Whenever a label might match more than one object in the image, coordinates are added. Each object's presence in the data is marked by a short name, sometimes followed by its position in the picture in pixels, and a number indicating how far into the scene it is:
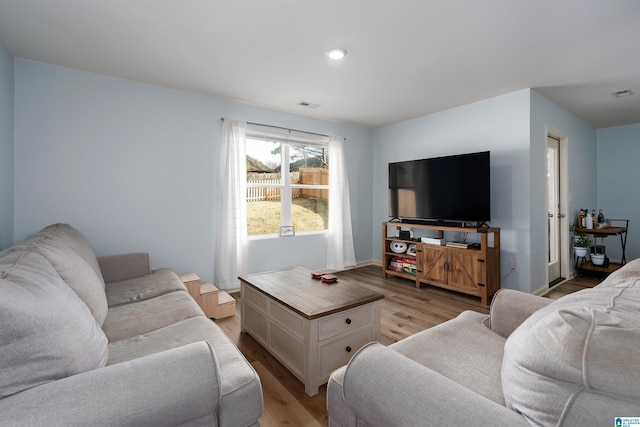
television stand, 3.36
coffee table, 1.83
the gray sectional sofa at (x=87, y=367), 0.85
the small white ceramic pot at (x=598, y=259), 4.35
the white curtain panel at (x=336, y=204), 4.68
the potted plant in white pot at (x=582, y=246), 4.31
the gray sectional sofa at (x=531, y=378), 0.64
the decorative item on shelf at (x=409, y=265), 4.18
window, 4.09
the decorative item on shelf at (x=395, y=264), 4.37
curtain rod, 3.90
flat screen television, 3.49
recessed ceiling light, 2.48
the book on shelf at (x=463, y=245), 3.59
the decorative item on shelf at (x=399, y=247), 4.34
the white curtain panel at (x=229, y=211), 3.66
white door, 4.23
